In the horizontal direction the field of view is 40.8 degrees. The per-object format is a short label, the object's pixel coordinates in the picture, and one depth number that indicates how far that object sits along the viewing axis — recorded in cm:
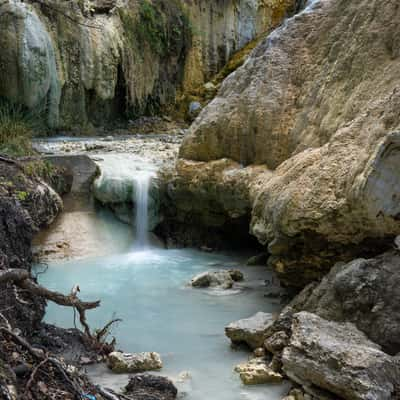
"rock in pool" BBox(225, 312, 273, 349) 408
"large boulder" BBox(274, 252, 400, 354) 345
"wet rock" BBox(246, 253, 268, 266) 713
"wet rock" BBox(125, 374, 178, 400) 325
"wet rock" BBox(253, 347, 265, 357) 392
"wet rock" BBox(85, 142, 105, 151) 955
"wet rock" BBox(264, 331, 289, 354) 376
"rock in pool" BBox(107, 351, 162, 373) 371
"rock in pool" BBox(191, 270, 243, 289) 601
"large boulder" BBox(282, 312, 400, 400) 293
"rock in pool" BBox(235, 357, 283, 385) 355
